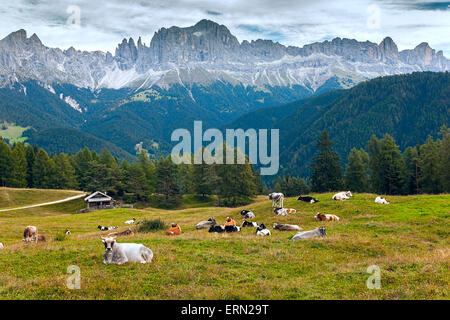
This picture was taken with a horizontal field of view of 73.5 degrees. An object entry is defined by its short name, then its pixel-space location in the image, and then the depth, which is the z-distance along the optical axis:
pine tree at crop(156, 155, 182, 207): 92.50
